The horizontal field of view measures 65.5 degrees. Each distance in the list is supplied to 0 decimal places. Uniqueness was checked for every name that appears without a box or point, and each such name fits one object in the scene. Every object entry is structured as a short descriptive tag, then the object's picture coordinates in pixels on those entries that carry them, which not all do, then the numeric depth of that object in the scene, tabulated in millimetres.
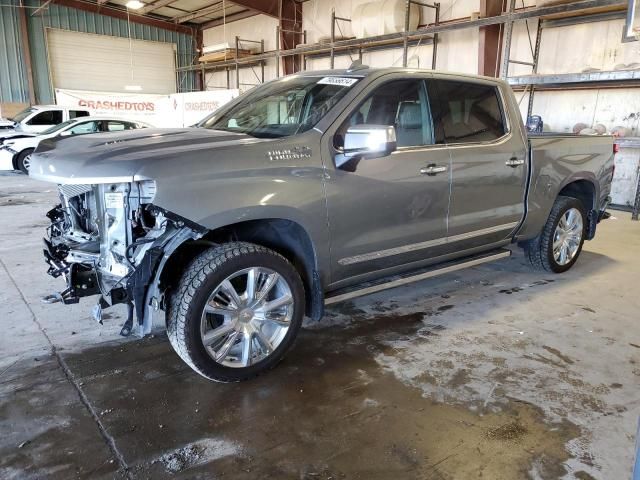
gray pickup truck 2551
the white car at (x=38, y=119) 12656
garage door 17594
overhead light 16312
